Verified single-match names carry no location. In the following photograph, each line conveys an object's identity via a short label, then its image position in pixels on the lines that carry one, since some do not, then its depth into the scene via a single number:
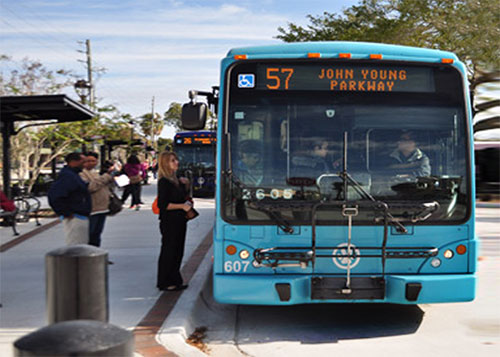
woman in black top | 7.66
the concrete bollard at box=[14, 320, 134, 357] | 2.57
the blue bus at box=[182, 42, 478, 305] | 6.22
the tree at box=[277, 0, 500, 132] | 23.48
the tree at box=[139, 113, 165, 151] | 87.87
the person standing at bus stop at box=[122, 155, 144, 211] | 18.41
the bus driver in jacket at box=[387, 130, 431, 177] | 6.36
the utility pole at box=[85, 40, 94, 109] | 32.35
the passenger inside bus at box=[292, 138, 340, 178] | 6.34
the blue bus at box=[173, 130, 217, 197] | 26.84
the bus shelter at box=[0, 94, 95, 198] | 12.26
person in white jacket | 8.95
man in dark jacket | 7.84
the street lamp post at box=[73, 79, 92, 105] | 26.88
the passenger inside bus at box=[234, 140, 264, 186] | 6.39
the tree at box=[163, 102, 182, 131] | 109.25
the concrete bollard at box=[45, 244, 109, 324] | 4.19
